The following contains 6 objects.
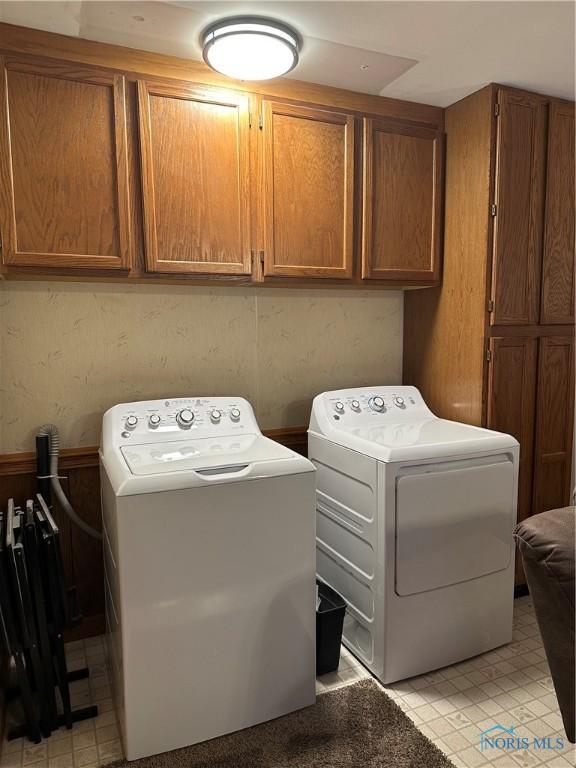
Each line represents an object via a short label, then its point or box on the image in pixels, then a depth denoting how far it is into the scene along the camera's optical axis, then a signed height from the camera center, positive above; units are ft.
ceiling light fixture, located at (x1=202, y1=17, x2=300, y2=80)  5.87 +3.11
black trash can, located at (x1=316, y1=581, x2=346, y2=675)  6.77 -4.06
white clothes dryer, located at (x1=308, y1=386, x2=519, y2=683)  6.58 -2.92
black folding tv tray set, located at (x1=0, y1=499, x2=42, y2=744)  5.75 -3.54
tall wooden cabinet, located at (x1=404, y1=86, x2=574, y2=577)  7.80 +0.53
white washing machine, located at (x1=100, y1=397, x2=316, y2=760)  5.40 -2.91
